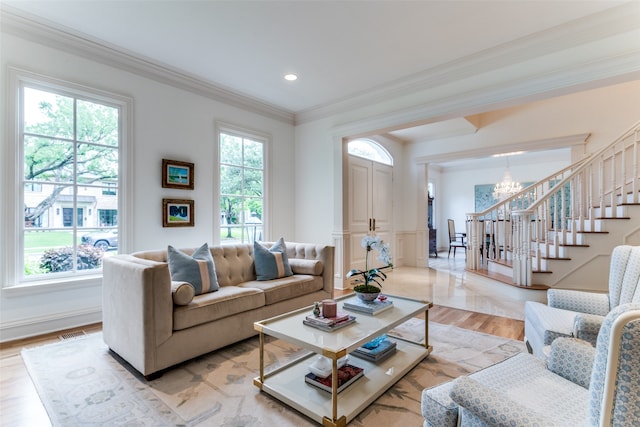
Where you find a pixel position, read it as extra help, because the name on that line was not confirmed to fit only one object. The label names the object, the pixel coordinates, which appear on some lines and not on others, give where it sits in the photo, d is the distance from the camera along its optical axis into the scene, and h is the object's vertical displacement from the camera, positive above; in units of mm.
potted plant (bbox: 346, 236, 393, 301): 2273 -455
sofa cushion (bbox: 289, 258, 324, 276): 3490 -606
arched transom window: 5829 +1311
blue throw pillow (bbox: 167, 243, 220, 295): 2592 -487
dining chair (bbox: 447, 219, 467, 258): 8375 -607
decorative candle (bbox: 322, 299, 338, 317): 2059 -649
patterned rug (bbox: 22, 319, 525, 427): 1691 -1141
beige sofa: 2072 -756
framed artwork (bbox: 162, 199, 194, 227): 3669 +33
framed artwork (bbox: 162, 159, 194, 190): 3668 +522
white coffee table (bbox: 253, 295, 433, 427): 1664 -1089
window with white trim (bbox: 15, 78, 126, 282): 2840 +401
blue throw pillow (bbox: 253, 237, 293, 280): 3283 -534
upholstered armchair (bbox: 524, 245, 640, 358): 1734 -656
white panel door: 5625 +228
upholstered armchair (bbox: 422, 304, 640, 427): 718 -658
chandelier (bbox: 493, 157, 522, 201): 7414 +638
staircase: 3605 -229
